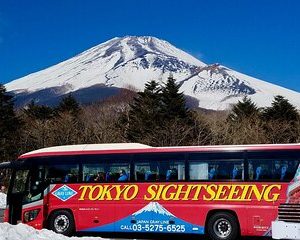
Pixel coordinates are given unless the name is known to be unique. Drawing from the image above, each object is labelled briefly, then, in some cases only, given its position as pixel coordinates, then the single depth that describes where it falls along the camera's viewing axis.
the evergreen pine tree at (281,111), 46.22
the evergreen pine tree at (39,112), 53.32
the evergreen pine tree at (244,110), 47.12
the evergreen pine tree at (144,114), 42.38
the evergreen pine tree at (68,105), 52.90
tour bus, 12.28
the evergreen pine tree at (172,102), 45.00
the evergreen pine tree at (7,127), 42.53
